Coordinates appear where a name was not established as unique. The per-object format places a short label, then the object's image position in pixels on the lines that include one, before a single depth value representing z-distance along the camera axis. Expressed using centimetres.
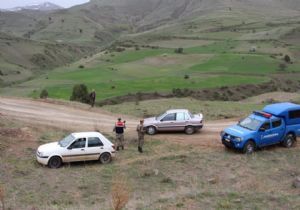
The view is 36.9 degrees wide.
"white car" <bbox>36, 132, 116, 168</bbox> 2100
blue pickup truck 2353
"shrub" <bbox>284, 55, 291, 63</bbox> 8681
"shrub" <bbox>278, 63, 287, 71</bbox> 8000
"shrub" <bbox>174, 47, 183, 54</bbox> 10236
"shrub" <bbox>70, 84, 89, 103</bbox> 4753
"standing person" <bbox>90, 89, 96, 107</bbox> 3631
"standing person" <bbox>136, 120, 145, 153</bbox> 2367
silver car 2712
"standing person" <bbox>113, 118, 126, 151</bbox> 2398
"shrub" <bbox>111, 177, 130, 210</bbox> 1003
